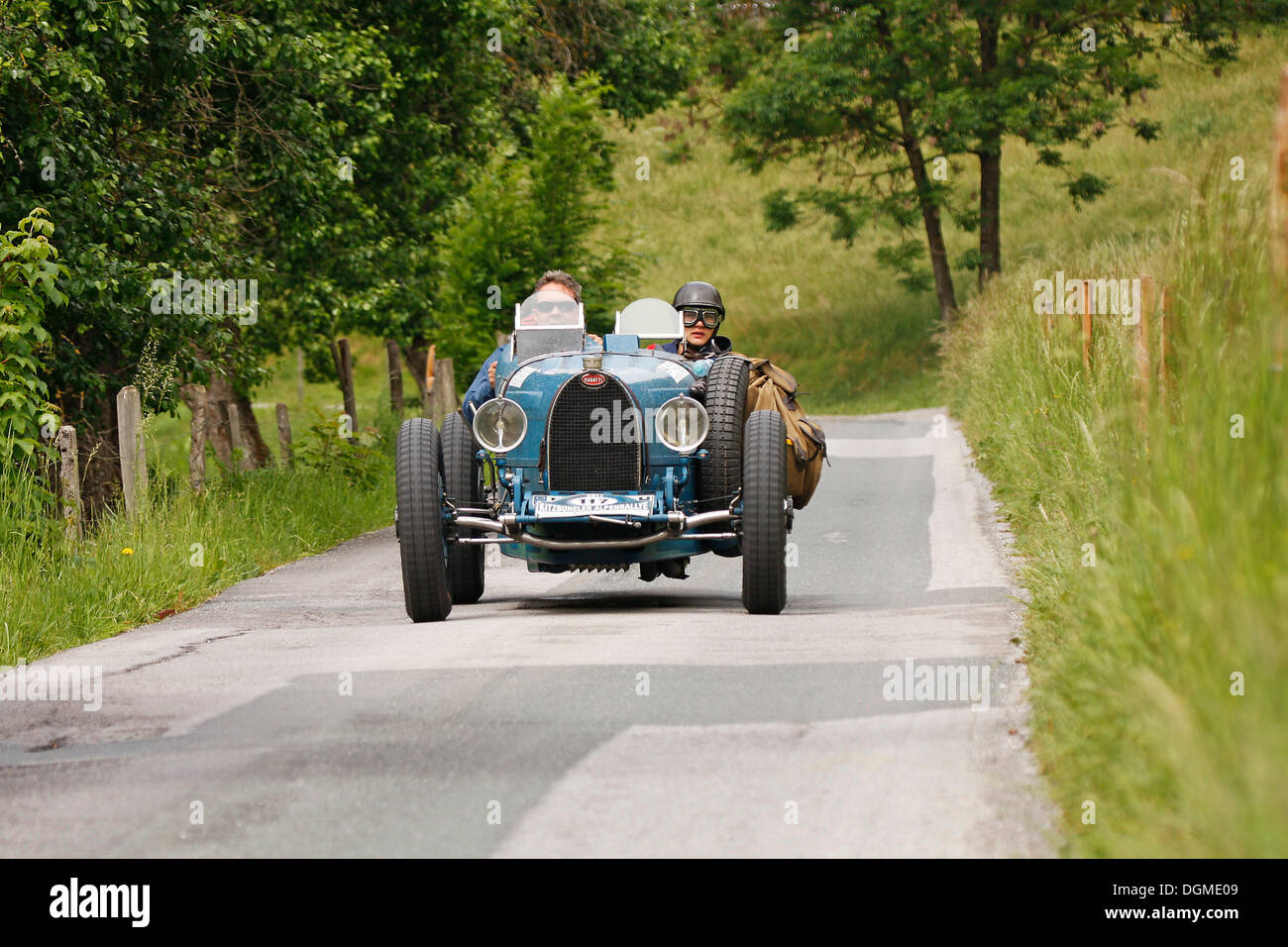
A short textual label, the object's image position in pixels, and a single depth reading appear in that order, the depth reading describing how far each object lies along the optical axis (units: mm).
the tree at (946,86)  39938
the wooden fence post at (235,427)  21641
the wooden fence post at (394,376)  22484
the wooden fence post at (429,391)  21734
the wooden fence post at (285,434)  18102
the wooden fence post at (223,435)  24656
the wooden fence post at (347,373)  21500
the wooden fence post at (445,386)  20844
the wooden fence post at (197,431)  19369
